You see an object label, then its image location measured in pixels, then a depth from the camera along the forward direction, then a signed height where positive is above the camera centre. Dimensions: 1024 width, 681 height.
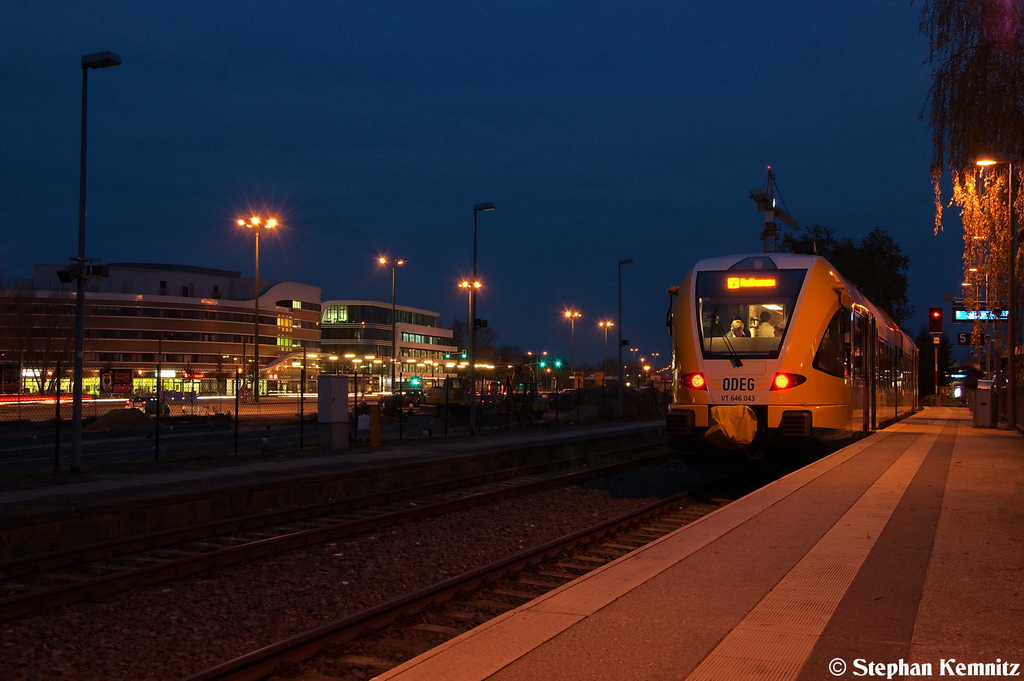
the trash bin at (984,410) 27.48 -1.02
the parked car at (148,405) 32.44 -1.38
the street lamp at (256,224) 42.34 +7.64
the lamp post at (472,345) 27.91 +1.01
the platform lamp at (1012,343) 21.02 +1.11
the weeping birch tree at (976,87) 13.83 +4.87
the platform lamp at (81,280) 15.84 +1.80
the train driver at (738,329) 13.29 +0.75
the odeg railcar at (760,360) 12.74 +0.26
